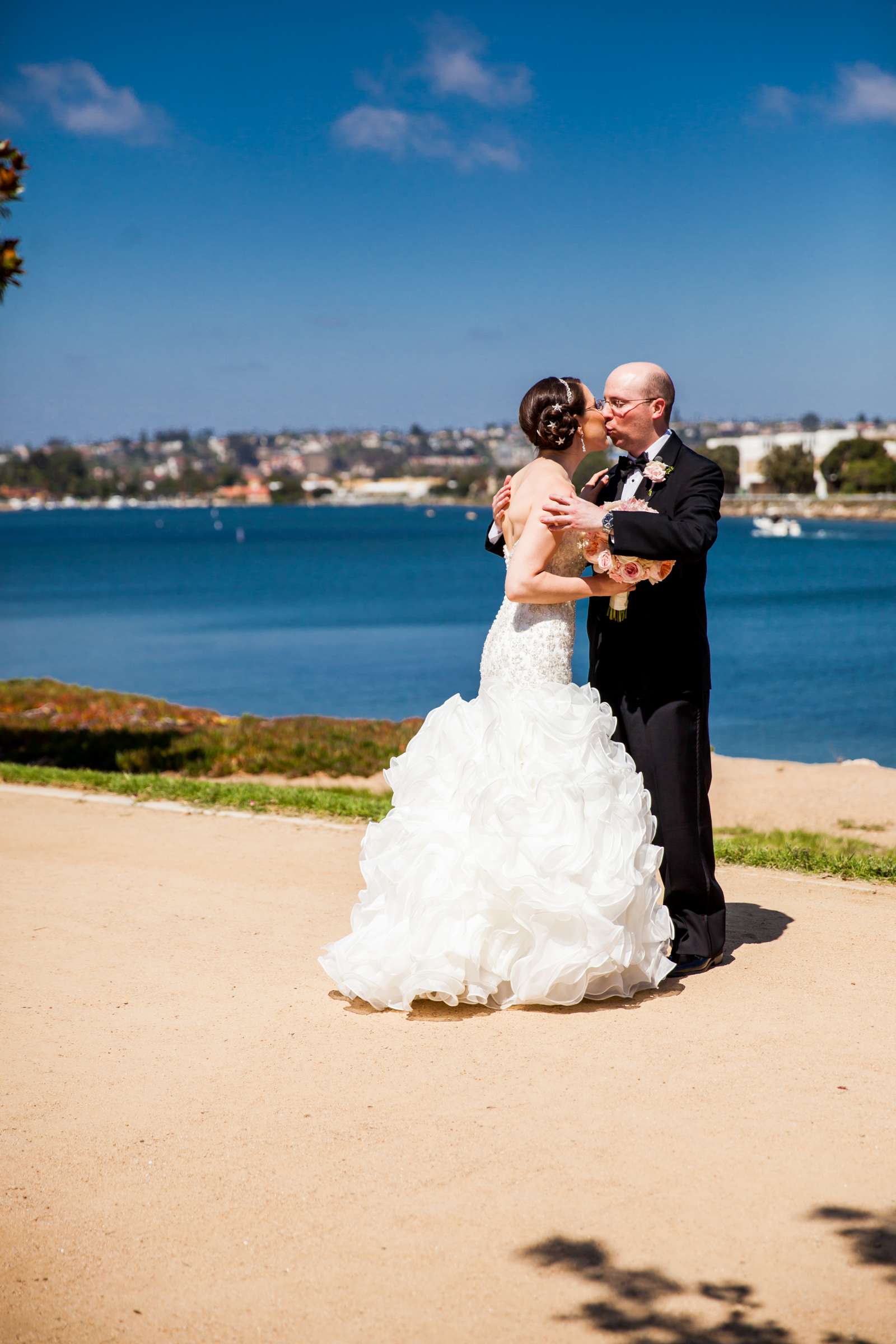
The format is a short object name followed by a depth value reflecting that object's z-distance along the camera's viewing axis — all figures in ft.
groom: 19.69
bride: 17.94
